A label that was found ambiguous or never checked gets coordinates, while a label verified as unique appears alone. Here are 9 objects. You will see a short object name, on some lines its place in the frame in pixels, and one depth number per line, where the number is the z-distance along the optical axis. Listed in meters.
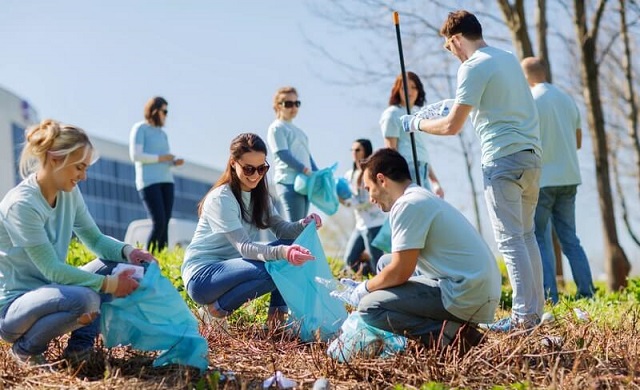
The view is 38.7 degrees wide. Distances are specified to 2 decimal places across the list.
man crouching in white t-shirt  4.20
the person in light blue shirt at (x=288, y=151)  7.54
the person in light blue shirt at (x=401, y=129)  7.13
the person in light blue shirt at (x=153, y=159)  8.31
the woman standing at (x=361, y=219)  8.41
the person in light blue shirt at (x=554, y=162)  6.99
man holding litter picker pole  4.97
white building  38.03
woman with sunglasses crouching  4.94
